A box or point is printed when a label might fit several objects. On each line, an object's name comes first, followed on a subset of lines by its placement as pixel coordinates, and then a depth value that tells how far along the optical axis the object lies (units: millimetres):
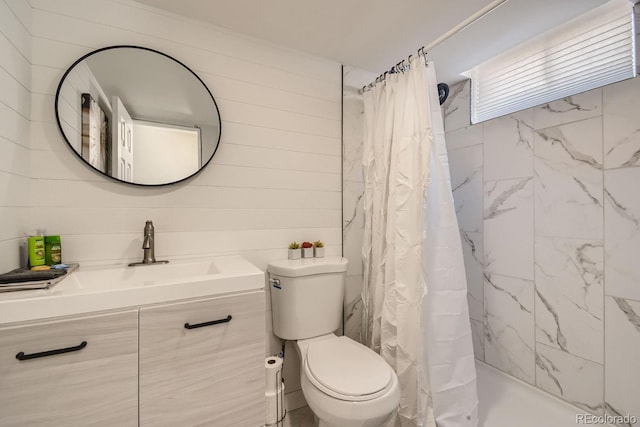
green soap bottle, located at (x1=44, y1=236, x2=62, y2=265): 1147
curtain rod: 1131
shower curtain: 1369
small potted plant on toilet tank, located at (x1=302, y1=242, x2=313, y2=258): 1734
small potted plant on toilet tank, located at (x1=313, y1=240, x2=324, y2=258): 1774
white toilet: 1101
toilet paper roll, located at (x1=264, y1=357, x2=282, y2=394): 1352
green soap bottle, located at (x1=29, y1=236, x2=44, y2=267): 1093
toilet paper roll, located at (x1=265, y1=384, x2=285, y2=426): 1325
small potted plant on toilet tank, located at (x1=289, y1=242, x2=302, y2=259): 1696
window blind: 1432
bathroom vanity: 799
